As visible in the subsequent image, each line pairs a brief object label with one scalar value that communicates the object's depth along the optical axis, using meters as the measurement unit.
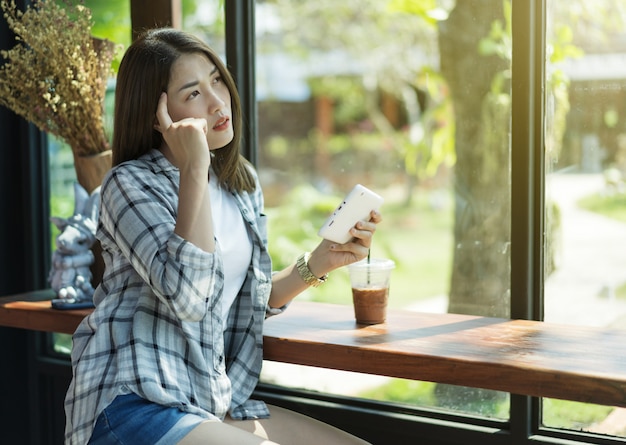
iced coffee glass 1.71
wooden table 1.32
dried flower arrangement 2.00
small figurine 1.99
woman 1.42
